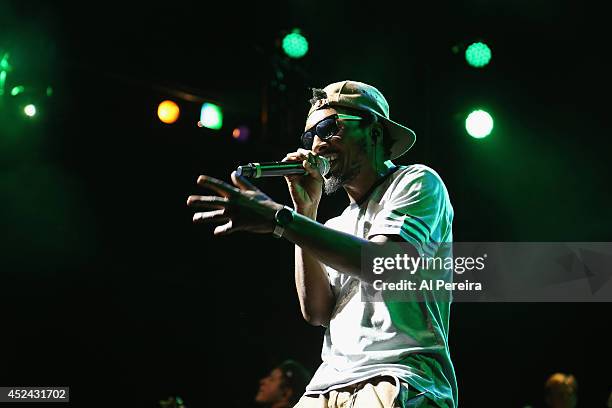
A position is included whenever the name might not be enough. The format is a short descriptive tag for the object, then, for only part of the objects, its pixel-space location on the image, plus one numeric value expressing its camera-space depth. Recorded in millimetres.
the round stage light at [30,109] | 5930
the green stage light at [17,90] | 5867
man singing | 2348
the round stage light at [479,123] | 6762
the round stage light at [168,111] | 6281
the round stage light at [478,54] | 6508
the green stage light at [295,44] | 6355
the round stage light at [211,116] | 6480
